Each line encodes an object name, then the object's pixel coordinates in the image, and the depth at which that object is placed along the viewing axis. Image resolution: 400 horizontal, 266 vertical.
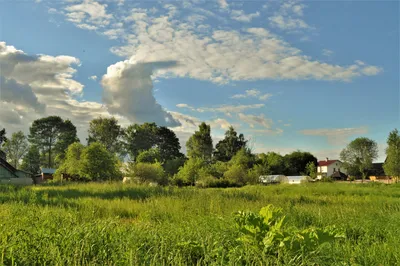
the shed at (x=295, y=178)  56.97
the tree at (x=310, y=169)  66.24
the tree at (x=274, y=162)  64.25
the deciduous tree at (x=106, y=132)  71.81
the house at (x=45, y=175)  50.58
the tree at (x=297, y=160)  70.50
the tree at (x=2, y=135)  60.35
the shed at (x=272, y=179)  50.70
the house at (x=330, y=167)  89.75
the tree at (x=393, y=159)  60.09
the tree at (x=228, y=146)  78.94
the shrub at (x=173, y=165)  60.76
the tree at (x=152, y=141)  73.94
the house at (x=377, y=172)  71.69
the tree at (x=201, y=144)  75.62
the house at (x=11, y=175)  39.56
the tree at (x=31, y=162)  63.94
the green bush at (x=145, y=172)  41.72
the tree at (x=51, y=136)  66.44
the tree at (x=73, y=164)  38.81
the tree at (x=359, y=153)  79.19
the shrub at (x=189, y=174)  48.72
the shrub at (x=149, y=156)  61.30
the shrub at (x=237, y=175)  46.81
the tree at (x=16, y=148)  66.44
